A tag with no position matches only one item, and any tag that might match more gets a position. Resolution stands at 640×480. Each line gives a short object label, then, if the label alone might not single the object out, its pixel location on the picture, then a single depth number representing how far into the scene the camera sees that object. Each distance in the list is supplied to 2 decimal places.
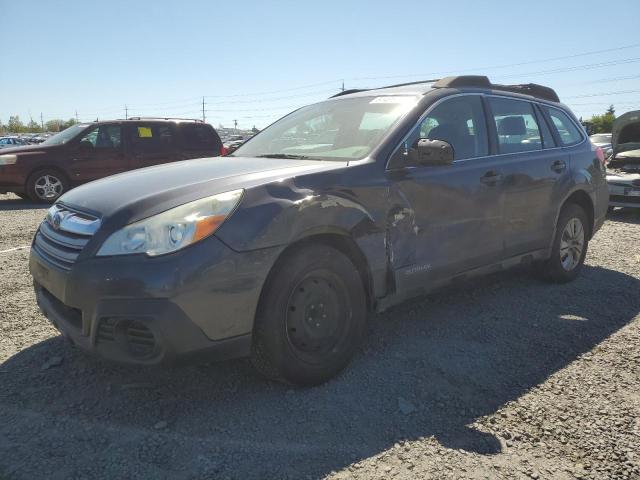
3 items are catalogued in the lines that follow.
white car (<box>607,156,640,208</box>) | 8.81
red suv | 10.63
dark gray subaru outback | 2.46
